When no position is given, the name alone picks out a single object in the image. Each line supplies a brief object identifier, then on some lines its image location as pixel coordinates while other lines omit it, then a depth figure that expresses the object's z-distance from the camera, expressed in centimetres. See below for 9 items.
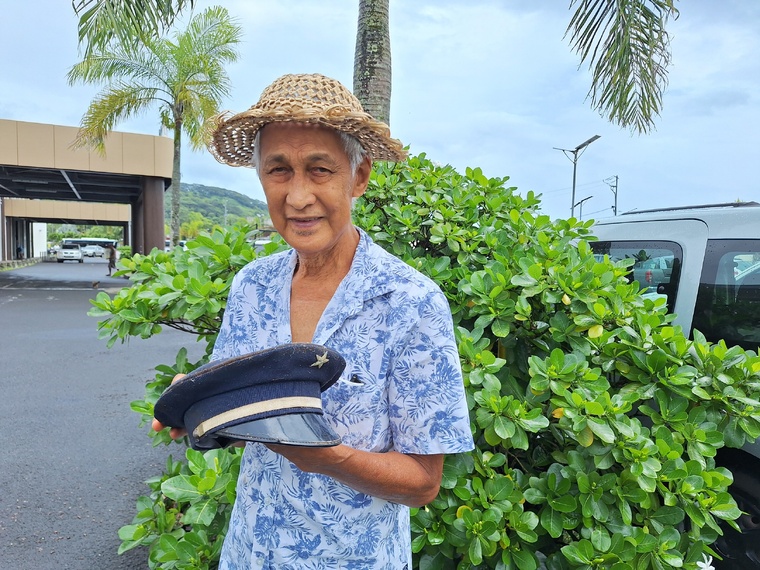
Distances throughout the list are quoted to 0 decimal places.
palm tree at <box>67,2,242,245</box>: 1538
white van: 248
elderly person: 106
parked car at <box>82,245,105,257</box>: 5800
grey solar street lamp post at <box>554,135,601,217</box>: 1655
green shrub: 176
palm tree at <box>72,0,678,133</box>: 567
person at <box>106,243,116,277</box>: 2782
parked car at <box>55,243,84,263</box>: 4559
